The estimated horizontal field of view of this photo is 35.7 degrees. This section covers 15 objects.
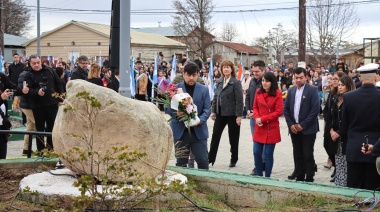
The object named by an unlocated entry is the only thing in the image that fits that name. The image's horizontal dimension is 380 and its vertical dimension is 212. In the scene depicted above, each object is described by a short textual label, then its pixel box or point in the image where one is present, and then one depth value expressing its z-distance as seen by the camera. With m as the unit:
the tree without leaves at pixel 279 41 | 61.58
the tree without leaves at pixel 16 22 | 70.56
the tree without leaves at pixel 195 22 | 59.16
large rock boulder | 6.56
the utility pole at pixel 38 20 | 33.84
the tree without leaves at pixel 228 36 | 75.69
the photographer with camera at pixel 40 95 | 11.11
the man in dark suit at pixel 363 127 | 7.26
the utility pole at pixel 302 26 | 25.08
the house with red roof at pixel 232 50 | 71.85
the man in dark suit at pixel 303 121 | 9.48
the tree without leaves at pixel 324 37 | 48.53
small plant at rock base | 4.45
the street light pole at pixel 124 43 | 8.48
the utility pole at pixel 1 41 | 25.76
